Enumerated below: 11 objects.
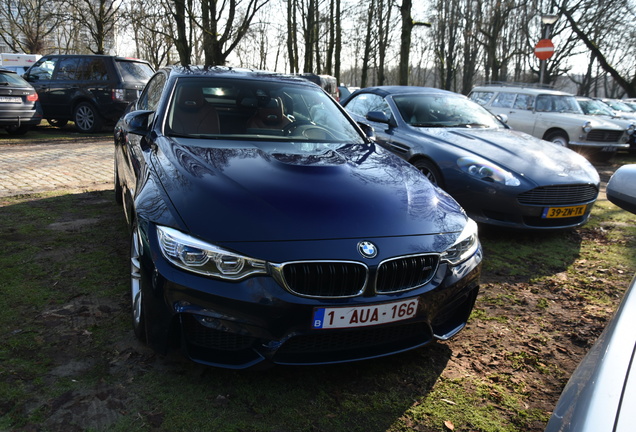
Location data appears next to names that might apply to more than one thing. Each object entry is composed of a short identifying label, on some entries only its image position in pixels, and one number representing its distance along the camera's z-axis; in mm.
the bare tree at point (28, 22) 39581
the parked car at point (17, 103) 10445
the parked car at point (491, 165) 4895
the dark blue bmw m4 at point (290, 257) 2197
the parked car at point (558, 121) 11891
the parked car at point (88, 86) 12008
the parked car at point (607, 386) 1079
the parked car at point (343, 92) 17770
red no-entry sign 15555
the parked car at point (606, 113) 13555
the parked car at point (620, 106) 19869
